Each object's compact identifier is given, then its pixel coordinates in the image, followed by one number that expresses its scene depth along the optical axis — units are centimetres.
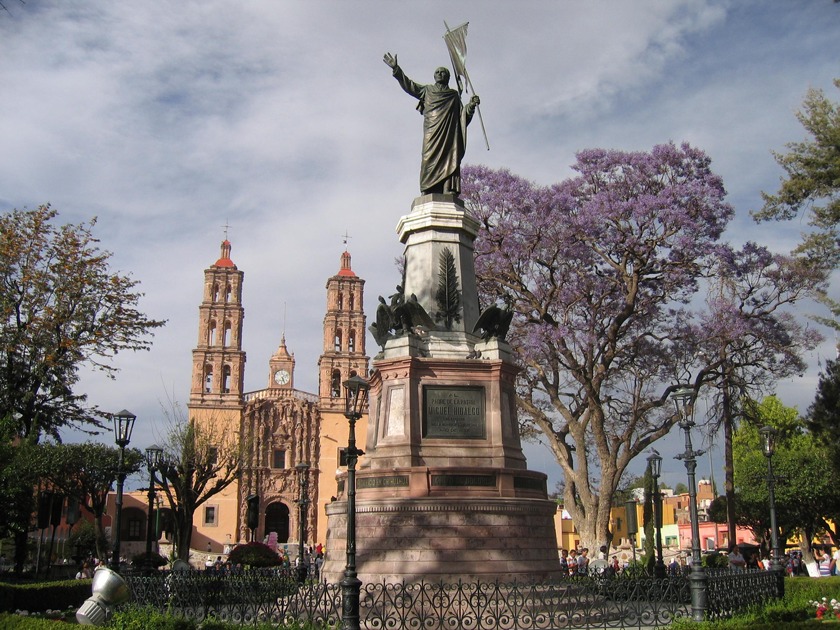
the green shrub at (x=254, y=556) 2452
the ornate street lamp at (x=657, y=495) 1939
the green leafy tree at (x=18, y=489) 2317
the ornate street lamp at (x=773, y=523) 1461
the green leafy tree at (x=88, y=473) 3058
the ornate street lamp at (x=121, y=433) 1524
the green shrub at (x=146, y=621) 873
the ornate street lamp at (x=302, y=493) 2572
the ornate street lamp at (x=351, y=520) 952
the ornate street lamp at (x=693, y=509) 1119
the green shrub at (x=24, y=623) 907
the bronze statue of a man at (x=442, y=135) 1600
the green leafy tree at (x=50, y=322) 2673
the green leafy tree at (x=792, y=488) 3688
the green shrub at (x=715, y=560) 2405
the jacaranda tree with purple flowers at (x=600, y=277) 2634
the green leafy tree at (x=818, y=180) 1986
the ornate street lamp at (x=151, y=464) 1996
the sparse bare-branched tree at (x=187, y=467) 2933
